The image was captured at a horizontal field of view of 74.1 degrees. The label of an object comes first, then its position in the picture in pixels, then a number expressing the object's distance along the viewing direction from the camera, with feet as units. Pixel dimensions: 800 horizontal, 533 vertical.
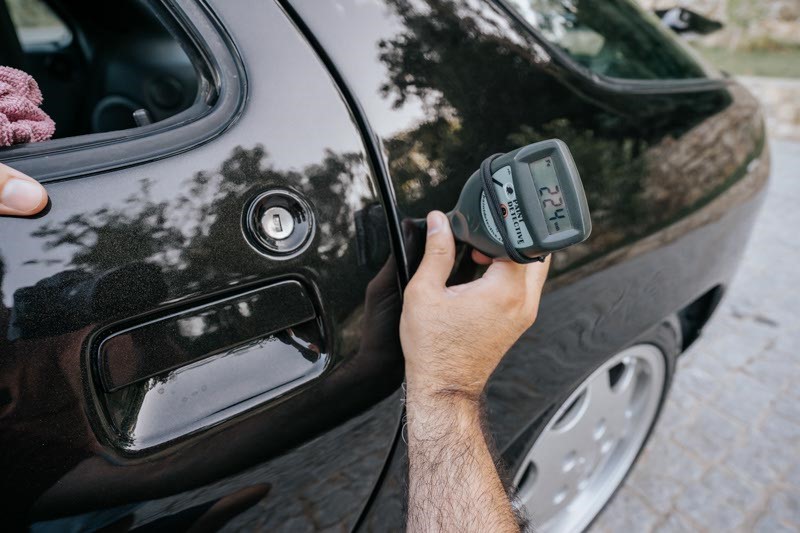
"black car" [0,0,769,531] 2.58
